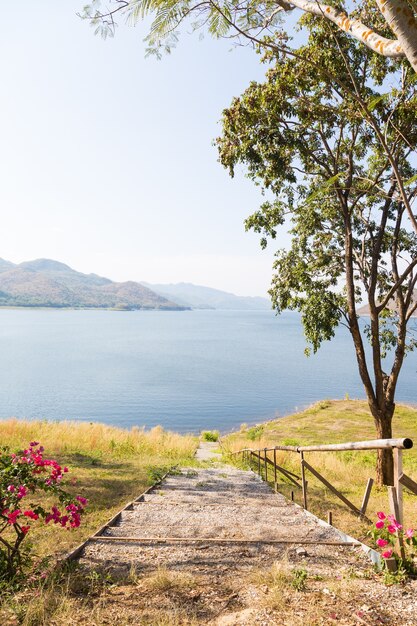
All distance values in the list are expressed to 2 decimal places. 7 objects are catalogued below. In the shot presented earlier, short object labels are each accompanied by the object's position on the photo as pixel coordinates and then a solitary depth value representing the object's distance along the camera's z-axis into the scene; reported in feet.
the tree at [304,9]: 10.57
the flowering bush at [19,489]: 14.71
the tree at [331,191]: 36.42
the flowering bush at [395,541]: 13.60
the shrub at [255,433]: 100.25
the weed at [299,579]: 13.05
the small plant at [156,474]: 38.14
